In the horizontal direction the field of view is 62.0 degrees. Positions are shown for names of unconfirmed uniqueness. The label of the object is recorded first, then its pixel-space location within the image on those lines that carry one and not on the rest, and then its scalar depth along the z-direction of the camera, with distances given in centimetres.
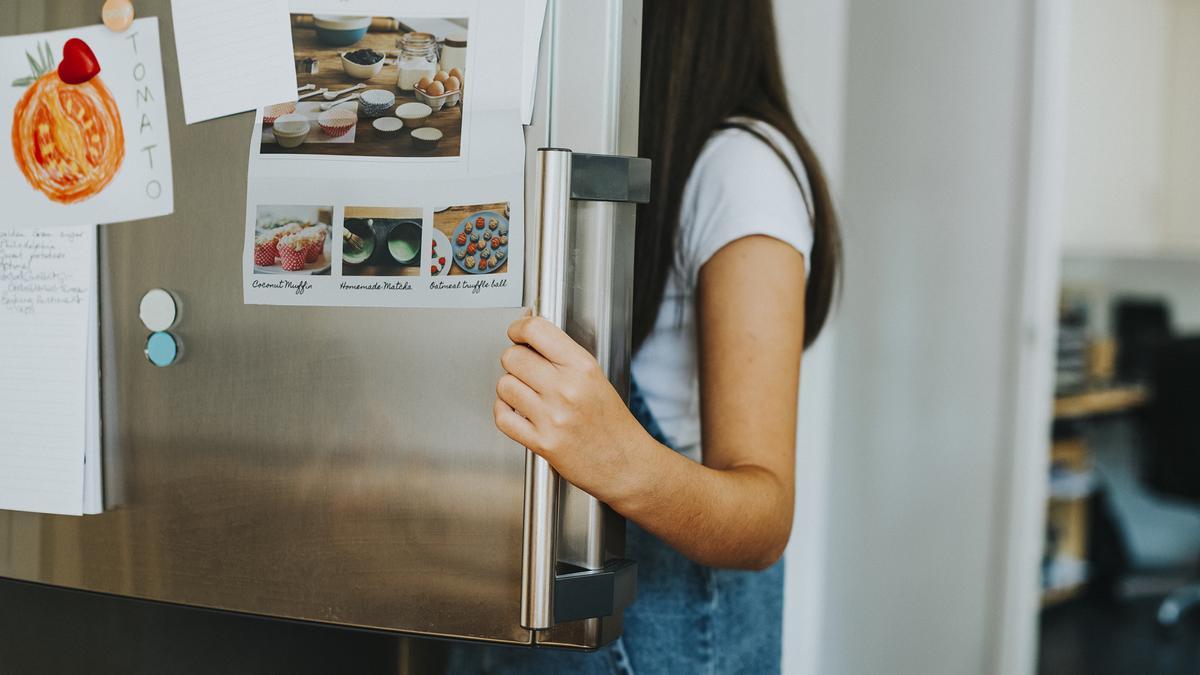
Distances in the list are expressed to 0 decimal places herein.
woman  69
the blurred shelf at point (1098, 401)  327
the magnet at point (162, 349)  70
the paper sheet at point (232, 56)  67
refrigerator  62
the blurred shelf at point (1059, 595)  334
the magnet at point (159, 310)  70
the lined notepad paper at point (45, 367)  71
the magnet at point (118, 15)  71
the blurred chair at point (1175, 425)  305
